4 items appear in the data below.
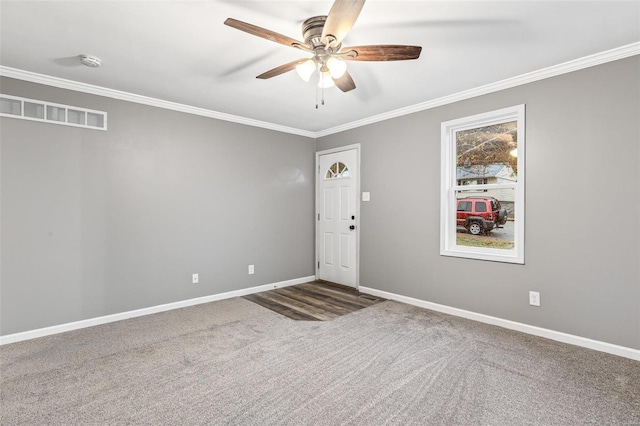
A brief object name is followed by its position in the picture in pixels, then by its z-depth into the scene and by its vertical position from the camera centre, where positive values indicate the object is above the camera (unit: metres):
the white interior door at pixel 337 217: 4.94 -0.13
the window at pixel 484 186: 3.32 +0.25
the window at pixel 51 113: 3.02 +0.95
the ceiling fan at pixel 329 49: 1.79 +1.03
